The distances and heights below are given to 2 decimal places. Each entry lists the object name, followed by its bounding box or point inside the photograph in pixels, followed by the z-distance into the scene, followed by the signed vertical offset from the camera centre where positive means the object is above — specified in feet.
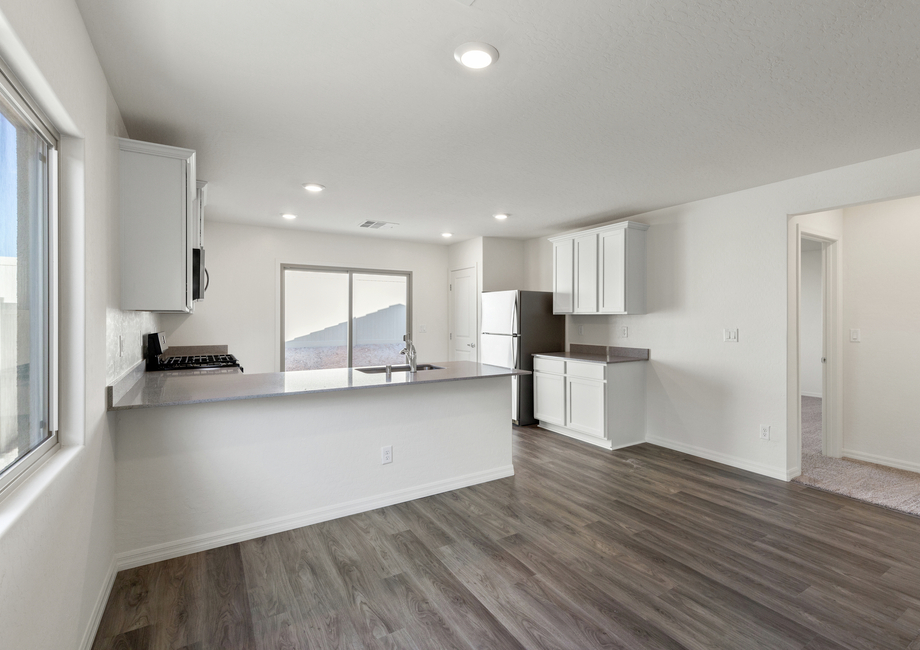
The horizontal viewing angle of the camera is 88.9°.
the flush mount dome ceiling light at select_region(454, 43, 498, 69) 6.02 +3.57
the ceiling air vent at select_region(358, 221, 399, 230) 17.04 +3.75
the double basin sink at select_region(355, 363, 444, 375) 11.61 -1.09
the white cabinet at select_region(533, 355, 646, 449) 14.43 -2.43
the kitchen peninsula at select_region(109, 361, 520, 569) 7.83 -2.39
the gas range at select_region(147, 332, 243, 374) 12.46 -1.02
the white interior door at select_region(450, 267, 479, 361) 20.35 +0.52
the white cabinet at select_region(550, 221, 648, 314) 14.70 +1.85
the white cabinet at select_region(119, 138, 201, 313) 8.07 +1.79
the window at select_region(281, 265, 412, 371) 18.54 +0.40
